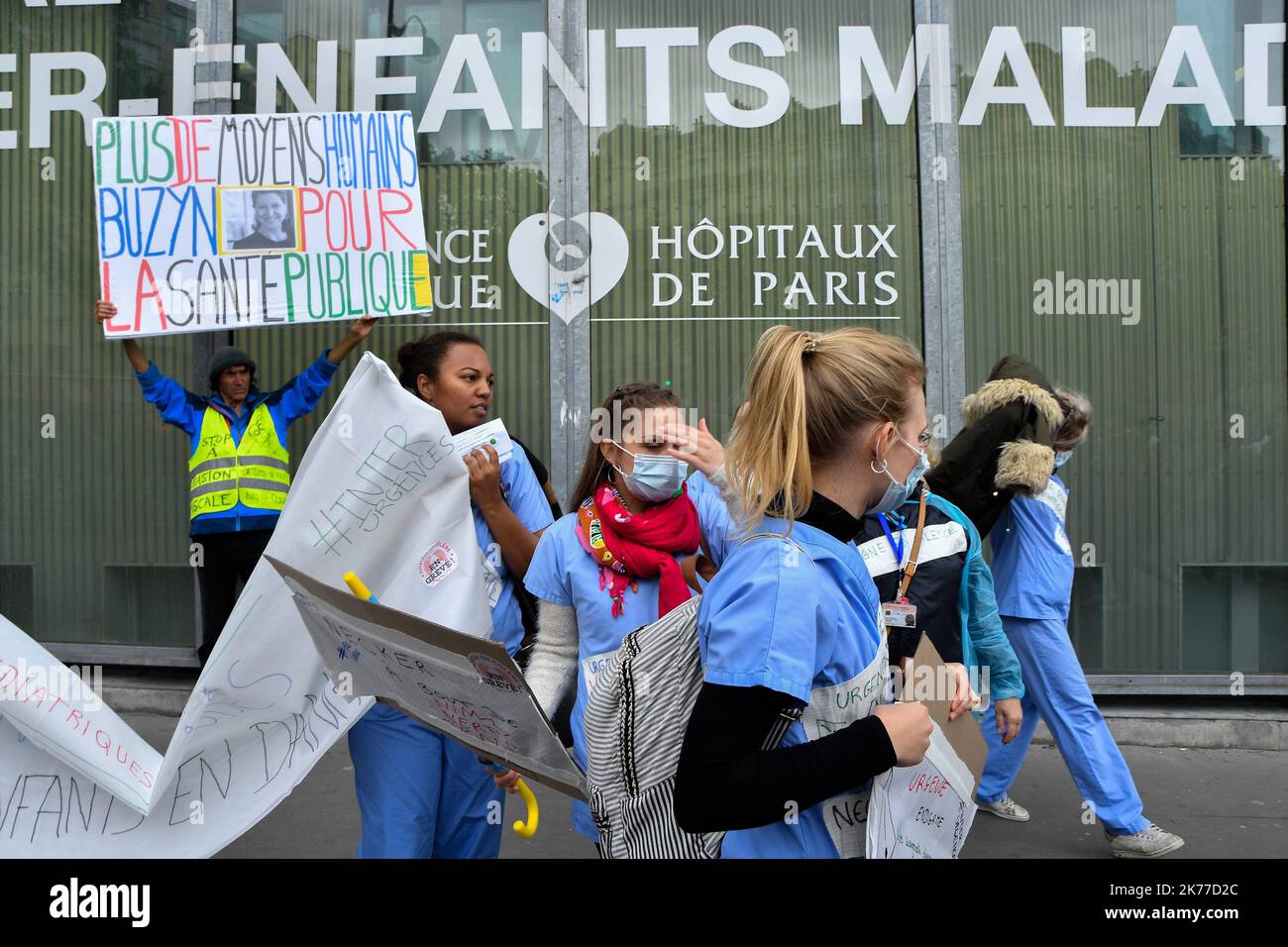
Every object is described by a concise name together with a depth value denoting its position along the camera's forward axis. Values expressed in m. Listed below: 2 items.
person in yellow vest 5.71
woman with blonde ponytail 1.64
